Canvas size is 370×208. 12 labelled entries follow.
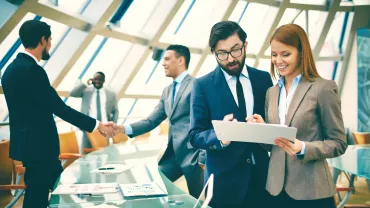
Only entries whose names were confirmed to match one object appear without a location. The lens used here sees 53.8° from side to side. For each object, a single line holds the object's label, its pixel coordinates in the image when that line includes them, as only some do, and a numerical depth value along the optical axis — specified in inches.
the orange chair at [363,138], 206.0
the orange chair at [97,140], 192.4
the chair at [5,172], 105.5
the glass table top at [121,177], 70.7
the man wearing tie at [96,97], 233.1
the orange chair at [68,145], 168.1
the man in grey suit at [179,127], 107.3
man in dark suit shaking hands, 98.5
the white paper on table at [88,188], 76.9
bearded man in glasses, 72.0
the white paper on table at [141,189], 75.9
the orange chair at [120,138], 211.7
